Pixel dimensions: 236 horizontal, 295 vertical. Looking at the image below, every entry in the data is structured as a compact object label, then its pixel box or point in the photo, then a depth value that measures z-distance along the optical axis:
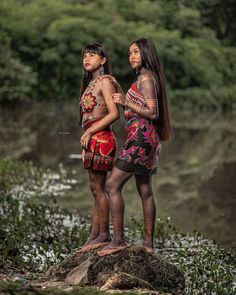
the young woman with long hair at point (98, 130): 7.35
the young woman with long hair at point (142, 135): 7.14
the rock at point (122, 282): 6.73
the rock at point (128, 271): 7.03
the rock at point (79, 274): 7.05
